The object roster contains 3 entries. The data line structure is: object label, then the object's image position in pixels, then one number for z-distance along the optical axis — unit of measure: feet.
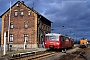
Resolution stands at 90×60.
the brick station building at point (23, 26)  94.80
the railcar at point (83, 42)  109.25
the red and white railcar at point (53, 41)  57.95
